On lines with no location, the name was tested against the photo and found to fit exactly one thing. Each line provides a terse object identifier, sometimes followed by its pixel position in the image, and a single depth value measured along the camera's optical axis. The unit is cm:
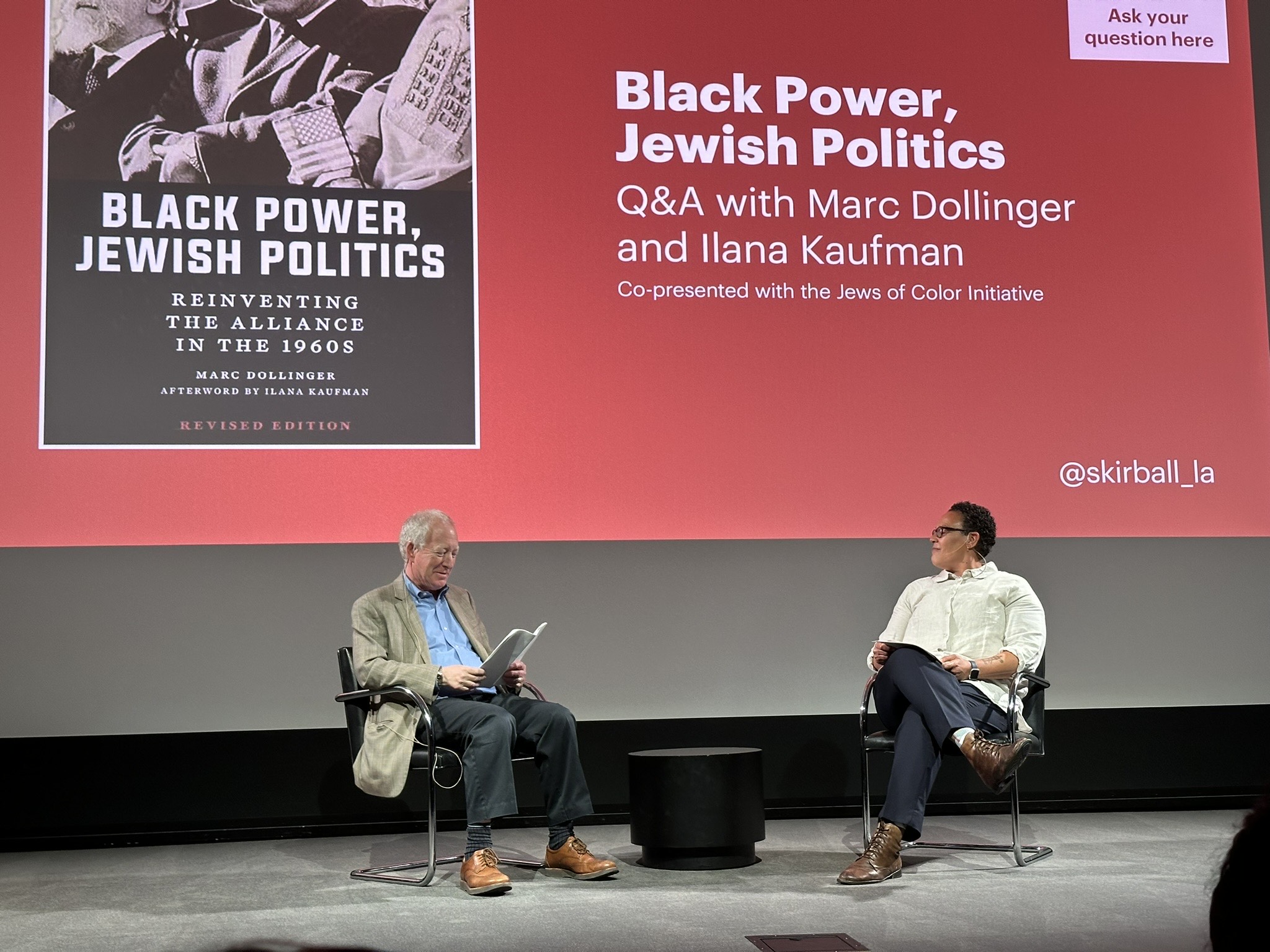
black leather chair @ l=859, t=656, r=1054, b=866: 360
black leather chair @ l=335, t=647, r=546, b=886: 340
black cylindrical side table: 356
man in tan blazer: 337
